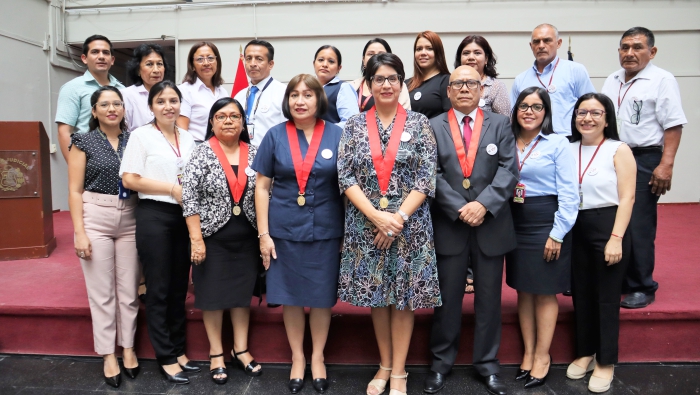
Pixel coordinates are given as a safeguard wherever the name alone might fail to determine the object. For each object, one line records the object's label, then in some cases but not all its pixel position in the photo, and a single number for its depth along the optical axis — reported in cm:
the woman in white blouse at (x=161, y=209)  258
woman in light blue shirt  249
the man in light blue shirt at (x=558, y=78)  326
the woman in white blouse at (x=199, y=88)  322
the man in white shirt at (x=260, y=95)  305
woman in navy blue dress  244
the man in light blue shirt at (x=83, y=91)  321
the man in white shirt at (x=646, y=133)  306
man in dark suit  240
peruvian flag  476
